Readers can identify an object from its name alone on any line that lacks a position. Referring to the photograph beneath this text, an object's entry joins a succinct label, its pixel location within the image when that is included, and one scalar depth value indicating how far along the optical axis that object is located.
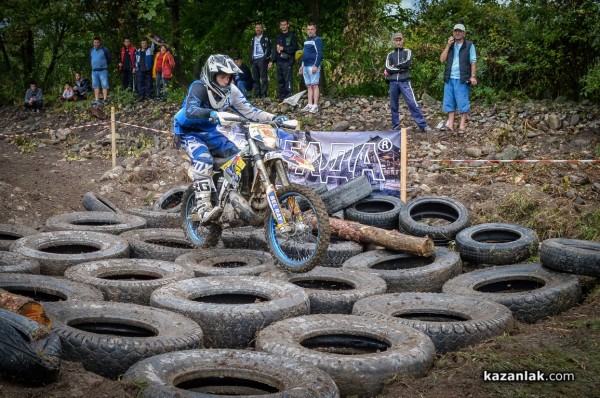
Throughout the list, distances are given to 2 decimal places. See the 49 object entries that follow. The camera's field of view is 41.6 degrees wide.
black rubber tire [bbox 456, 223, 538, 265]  10.55
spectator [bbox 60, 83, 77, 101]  28.12
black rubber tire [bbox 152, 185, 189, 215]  13.98
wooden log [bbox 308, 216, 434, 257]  10.34
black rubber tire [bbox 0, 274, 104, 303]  8.29
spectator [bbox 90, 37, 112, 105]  25.88
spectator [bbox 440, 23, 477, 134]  17.14
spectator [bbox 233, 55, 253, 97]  22.36
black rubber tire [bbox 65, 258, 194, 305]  8.81
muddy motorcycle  8.88
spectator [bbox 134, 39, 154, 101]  25.25
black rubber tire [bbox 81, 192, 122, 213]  13.90
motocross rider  9.88
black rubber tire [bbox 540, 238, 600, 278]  9.23
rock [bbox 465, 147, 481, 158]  15.93
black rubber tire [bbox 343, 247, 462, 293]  9.80
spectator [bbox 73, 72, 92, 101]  28.28
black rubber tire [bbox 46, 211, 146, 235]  12.07
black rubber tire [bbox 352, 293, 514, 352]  7.55
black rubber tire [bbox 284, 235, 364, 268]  11.01
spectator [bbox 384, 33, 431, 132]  17.44
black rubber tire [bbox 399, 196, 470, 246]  11.55
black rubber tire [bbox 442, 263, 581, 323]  8.73
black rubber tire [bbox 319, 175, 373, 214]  12.09
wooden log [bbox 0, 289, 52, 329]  6.43
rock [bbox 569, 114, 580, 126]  17.41
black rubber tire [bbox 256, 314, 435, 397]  6.43
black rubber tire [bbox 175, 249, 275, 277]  9.77
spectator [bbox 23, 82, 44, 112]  28.58
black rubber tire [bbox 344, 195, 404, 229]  12.12
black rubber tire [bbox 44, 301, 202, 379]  6.54
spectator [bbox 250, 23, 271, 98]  21.83
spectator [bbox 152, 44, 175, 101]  24.50
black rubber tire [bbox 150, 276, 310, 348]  7.71
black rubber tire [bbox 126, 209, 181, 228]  13.03
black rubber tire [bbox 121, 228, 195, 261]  10.89
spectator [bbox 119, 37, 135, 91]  26.39
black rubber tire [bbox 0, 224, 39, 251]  11.69
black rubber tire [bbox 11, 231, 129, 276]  9.94
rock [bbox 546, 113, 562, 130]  17.34
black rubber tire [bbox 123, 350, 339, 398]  5.82
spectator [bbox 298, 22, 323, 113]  19.52
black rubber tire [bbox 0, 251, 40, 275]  9.13
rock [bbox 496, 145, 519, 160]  15.59
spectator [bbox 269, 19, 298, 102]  20.89
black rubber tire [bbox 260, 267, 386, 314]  8.77
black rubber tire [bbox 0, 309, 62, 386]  5.35
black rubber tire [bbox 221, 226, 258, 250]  11.33
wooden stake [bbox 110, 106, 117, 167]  17.78
